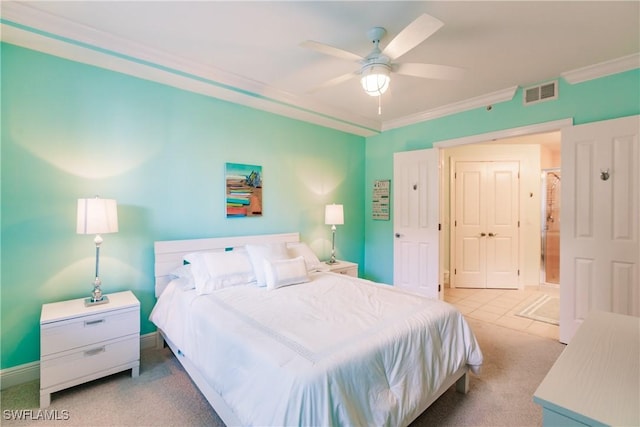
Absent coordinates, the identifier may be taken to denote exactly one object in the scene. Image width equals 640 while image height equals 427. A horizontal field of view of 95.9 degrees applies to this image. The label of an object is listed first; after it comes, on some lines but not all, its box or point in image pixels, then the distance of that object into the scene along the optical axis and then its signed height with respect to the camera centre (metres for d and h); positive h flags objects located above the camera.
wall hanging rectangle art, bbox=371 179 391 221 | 4.49 +0.22
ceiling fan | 1.79 +1.04
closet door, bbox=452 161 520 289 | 4.97 -0.19
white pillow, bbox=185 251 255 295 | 2.41 -0.50
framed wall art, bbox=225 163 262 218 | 3.21 +0.27
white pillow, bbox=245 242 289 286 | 2.63 -0.41
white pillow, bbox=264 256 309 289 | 2.53 -0.54
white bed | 1.26 -0.73
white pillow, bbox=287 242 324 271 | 3.20 -0.46
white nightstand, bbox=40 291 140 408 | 1.94 -0.93
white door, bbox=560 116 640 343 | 2.54 -0.06
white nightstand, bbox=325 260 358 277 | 3.66 -0.71
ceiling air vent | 2.97 +1.28
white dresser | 0.81 -0.54
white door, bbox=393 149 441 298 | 3.83 -0.11
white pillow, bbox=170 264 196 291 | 2.47 -0.58
